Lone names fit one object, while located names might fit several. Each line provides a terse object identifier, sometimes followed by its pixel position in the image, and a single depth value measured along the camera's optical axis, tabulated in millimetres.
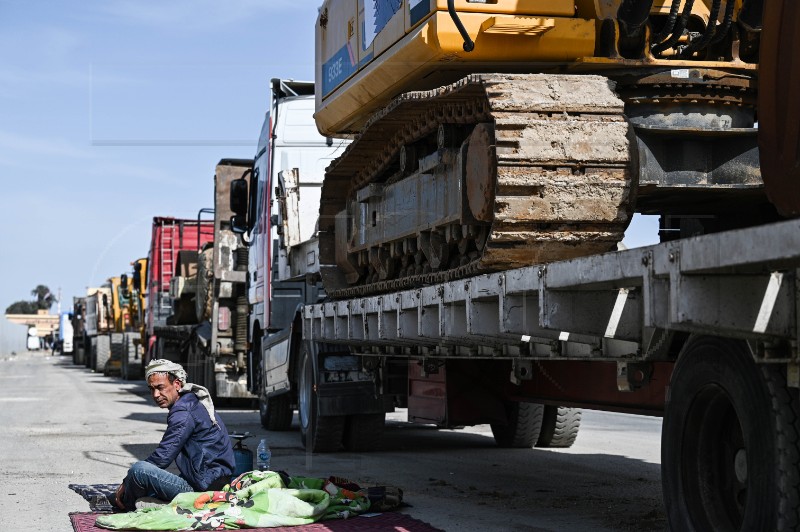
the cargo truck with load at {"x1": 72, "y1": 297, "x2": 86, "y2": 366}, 53141
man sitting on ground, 7816
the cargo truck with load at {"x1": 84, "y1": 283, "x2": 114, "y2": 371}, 41531
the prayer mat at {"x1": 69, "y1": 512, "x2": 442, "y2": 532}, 7504
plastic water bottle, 8477
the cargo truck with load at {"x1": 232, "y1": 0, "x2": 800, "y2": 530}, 4863
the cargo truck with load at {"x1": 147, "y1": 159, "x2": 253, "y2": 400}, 19641
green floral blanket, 7473
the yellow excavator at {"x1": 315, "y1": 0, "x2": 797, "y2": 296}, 7039
